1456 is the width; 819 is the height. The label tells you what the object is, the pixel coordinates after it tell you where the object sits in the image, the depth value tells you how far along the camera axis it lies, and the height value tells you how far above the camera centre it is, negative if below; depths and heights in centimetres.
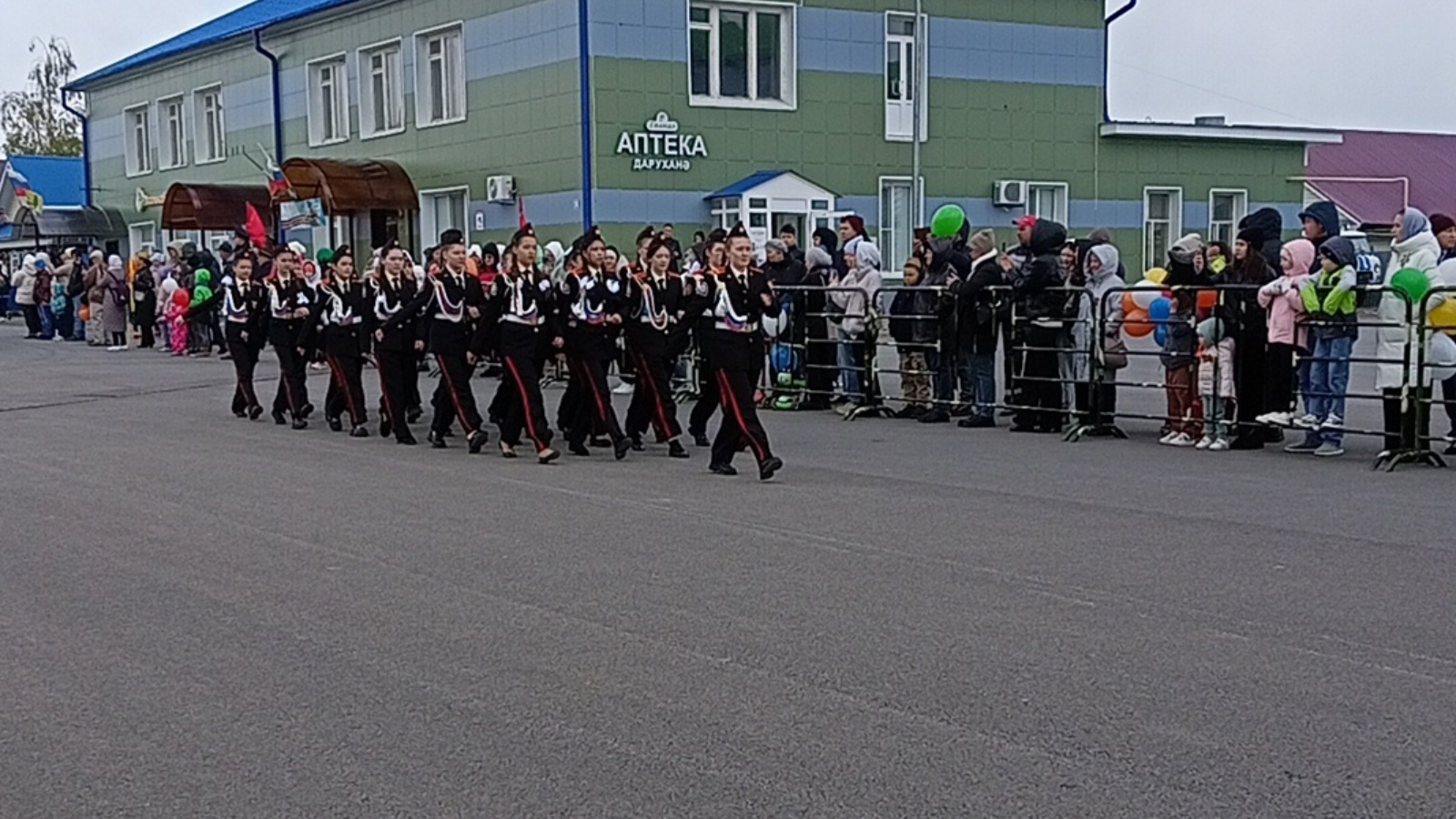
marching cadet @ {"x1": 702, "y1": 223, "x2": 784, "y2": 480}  1230 -56
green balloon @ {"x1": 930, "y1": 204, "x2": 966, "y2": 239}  1717 +48
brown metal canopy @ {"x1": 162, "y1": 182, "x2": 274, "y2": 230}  3381 +144
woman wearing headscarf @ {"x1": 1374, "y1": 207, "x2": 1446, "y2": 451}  1266 -51
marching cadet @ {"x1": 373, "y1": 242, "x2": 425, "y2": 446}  1509 -59
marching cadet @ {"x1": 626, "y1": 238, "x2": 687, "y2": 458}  1401 -49
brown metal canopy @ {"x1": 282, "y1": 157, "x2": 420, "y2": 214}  3020 +168
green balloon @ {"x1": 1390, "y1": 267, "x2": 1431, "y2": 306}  1258 -14
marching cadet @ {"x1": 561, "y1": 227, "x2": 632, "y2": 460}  1383 -50
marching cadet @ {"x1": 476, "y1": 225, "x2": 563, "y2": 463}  1363 -41
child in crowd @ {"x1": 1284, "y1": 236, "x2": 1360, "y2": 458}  1277 -56
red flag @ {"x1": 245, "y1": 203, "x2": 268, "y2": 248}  2383 +64
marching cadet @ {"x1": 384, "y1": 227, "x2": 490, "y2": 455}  1428 -44
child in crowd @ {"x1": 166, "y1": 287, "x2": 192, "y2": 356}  2898 -74
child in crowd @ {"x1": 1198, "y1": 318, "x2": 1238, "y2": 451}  1380 -94
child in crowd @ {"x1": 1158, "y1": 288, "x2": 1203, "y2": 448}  1416 -89
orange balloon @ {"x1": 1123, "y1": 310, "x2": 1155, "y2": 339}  1452 -50
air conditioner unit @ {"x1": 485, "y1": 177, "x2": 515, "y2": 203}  2877 +148
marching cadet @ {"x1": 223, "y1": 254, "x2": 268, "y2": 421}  1725 -50
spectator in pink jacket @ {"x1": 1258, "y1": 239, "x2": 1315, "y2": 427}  1311 -33
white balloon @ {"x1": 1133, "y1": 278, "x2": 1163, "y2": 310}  1456 -24
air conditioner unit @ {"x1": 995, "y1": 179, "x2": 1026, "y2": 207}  3172 +145
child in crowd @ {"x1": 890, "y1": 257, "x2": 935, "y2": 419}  1644 -68
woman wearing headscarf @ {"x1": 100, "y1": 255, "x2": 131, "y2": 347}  3142 -56
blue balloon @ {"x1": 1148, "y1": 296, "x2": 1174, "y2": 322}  1438 -36
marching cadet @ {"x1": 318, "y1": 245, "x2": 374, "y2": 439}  1582 -52
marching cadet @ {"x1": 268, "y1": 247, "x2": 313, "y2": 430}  1677 -56
